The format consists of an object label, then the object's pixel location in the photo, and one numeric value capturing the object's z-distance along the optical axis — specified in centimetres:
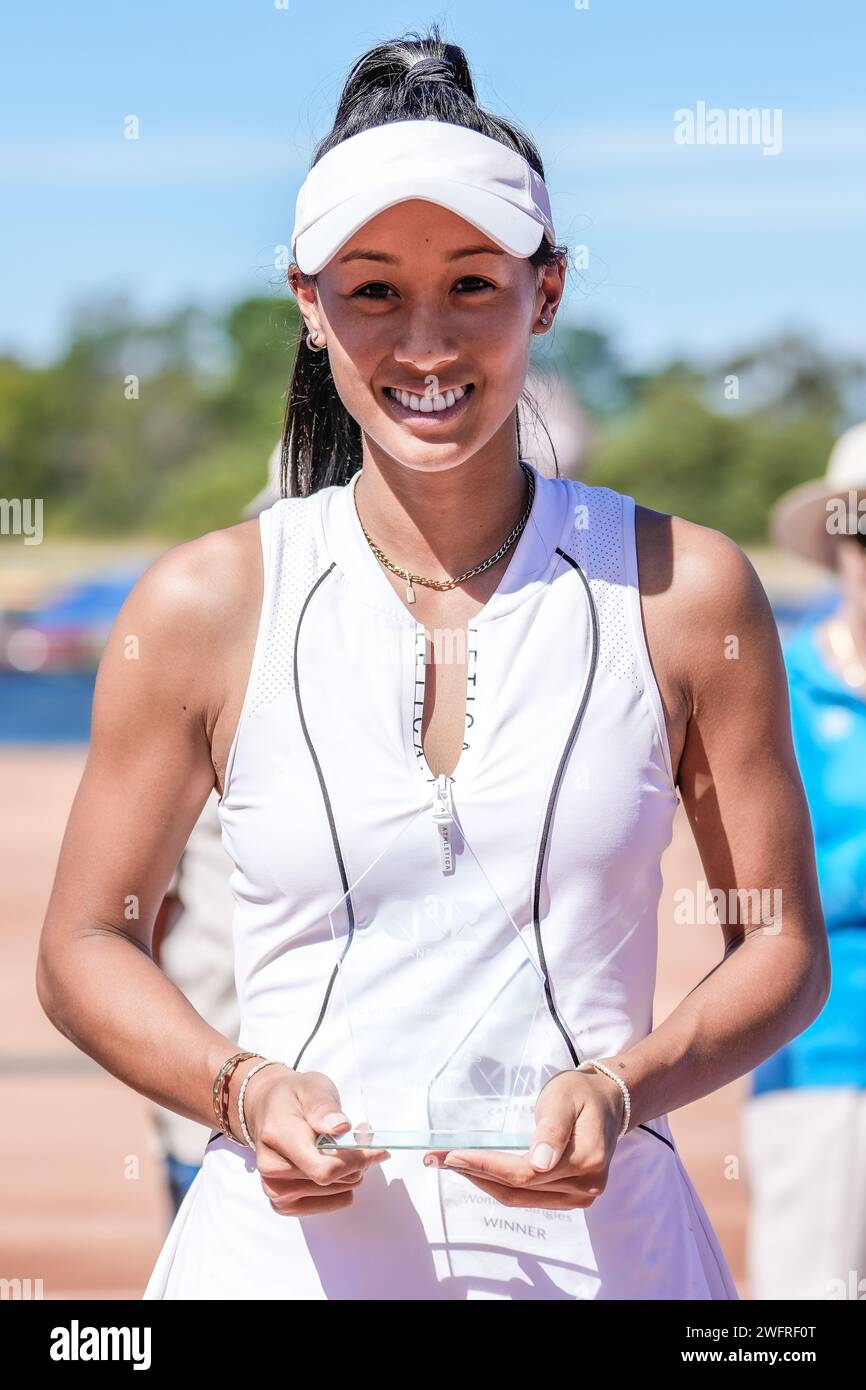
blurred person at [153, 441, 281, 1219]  278
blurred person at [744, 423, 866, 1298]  322
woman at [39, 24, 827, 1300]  173
